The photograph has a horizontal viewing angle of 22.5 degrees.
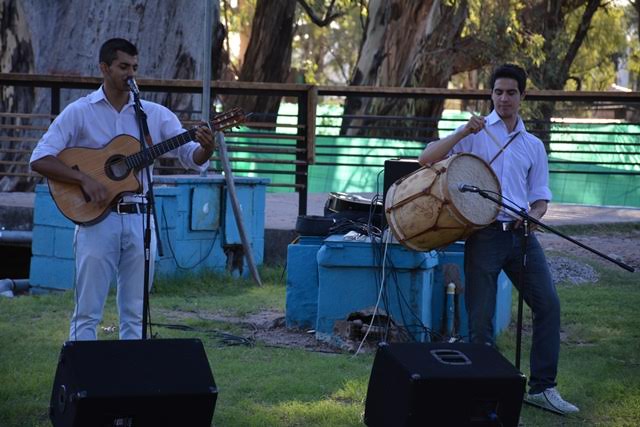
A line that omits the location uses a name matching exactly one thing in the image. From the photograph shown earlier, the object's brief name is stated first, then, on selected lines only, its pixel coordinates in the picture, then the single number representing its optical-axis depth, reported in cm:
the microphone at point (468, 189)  885
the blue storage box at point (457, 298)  1221
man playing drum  941
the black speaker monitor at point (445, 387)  735
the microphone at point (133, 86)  884
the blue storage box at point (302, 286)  1259
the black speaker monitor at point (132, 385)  679
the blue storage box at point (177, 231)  1541
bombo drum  928
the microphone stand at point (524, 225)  881
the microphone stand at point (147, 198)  868
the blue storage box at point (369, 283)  1179
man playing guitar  896
